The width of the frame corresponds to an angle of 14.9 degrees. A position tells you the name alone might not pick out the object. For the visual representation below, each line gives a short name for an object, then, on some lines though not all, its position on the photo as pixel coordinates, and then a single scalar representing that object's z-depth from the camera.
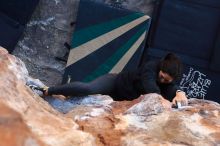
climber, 5.53
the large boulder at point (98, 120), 3.92
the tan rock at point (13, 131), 3.69
